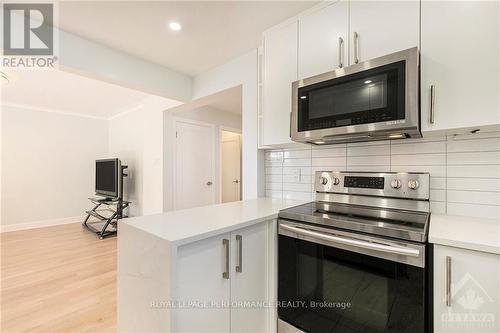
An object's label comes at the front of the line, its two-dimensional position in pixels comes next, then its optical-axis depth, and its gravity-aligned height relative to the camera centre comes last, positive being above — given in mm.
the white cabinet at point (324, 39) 1459 +859
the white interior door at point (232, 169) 5328 -82
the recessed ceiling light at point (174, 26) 1767 +1103
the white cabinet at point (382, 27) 1234 +797
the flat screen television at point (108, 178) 3961 -228
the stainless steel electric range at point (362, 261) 970 -463
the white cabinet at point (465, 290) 843 -481
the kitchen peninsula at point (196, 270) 912 -487
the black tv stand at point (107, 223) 3848 -1094
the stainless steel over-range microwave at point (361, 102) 1161 +371
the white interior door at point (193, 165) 3772 +9
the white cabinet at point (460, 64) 1040 +496
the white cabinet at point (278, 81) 1724 +667
